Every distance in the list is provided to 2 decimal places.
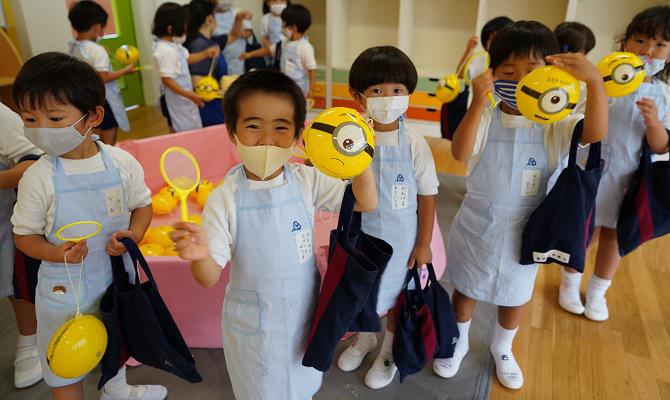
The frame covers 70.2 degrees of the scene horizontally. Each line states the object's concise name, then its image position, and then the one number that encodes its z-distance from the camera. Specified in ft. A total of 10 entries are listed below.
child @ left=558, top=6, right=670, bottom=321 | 6.33
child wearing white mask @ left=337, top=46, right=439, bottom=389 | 4.89
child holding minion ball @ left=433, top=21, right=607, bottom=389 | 4.91
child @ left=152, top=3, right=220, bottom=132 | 10.68
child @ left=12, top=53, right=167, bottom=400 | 4.22
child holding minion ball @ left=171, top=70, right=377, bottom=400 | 3.73
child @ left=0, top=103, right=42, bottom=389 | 5.15
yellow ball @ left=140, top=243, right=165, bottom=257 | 7.16
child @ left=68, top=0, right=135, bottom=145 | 10.66
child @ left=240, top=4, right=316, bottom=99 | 13.10
